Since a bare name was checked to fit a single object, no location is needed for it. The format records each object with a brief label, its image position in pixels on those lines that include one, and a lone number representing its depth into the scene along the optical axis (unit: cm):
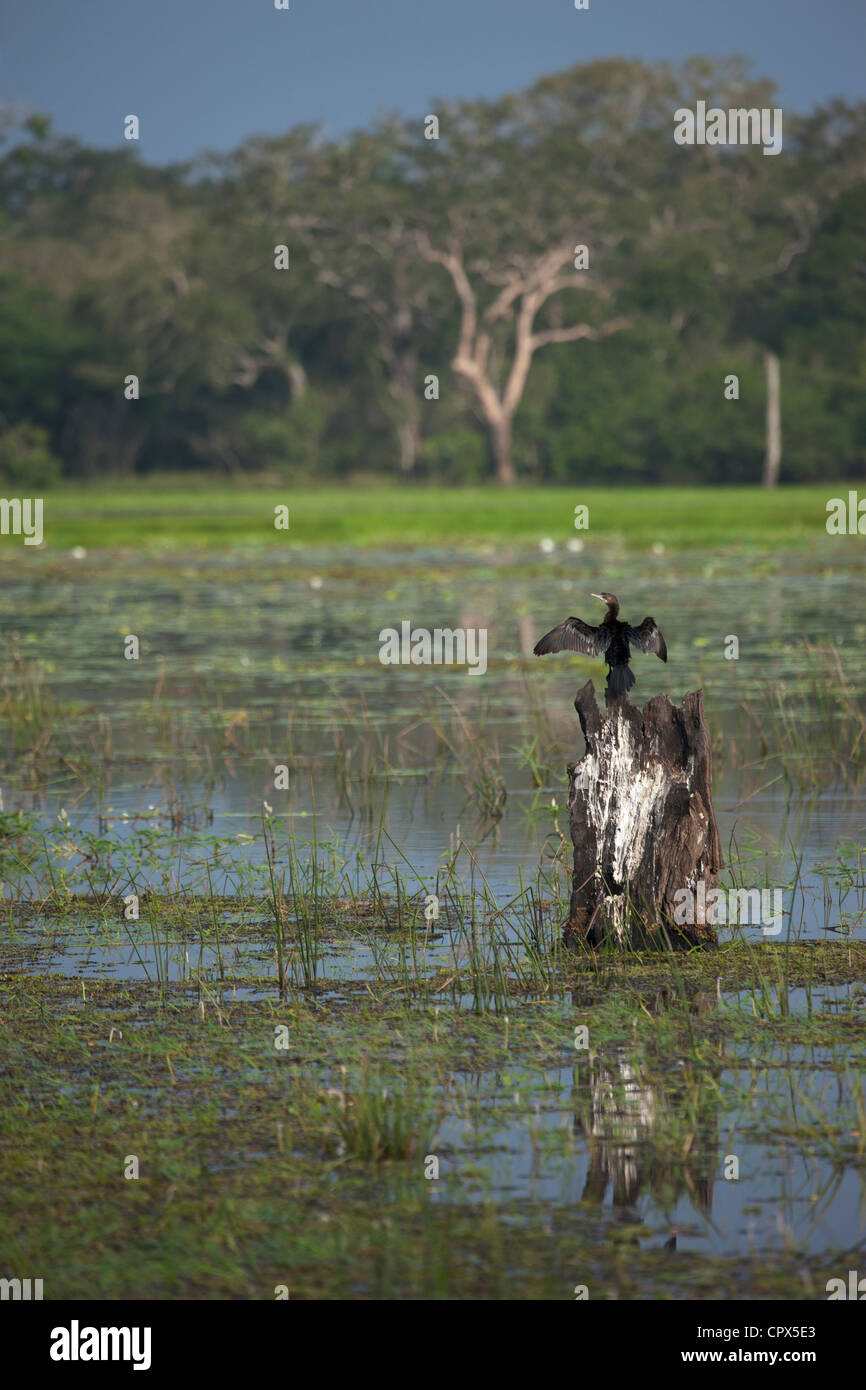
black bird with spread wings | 1579
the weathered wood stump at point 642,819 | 1545
